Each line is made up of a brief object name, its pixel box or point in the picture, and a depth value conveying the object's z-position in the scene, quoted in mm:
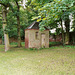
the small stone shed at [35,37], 15432
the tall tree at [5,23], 12901
